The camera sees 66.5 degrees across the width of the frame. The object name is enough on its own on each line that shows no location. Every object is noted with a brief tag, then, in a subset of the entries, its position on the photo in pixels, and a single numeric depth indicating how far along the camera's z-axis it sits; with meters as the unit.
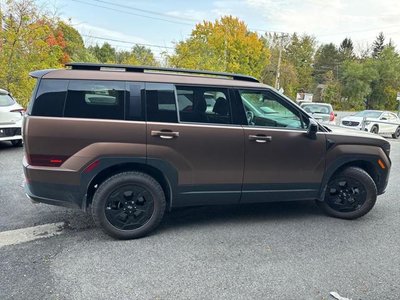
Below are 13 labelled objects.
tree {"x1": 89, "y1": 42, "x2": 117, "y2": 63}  35.12
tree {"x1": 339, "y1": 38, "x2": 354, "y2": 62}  65.44
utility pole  36.97
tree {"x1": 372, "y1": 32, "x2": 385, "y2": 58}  70.50
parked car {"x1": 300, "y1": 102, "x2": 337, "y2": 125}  13.44
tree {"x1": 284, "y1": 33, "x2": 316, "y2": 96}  56.41
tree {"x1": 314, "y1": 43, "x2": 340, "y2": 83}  62.97
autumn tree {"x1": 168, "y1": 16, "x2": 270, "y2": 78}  29.83
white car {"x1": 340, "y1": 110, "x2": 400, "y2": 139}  14.60
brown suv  3.25
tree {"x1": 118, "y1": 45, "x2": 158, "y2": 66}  19.66
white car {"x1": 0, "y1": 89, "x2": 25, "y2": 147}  7.41
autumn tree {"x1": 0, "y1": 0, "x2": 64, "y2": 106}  10.73
